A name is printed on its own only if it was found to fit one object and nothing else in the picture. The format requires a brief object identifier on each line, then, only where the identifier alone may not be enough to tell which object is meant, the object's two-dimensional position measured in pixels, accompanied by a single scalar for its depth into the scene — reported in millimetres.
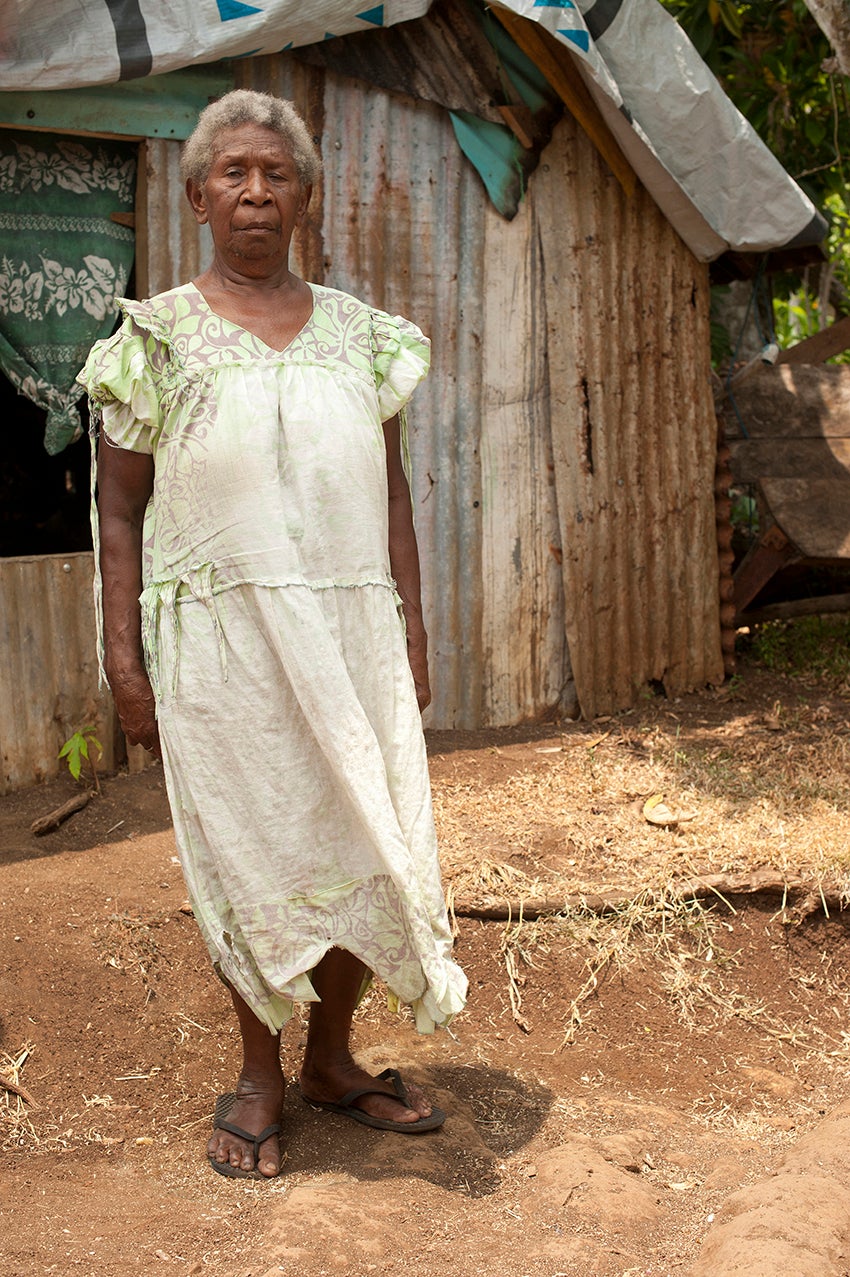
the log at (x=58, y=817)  4367
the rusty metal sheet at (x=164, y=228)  4645
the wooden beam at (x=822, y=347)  6535
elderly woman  2479
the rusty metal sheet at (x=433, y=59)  4883
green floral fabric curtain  4539
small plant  4516
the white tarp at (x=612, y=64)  4133
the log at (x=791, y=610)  6523
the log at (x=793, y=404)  6328
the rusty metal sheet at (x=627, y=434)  5566
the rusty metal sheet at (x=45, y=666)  4633
